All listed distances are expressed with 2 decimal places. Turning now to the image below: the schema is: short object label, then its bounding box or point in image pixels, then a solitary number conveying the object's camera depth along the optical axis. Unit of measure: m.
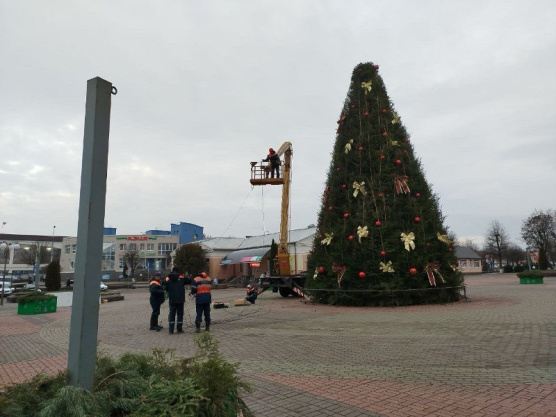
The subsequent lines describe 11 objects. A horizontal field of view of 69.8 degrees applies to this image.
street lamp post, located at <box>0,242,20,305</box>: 21.71
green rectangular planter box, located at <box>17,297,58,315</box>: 16.70
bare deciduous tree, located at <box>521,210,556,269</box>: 62.03
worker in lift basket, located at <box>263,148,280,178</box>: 20.67
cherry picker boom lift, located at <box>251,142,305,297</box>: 20.91
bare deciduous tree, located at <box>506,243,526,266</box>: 93.74
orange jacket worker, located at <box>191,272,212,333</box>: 10.99
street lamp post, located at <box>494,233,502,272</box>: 75.00
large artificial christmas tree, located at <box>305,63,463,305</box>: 15.73
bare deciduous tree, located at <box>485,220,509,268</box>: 75.88
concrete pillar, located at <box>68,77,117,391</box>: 2.91
